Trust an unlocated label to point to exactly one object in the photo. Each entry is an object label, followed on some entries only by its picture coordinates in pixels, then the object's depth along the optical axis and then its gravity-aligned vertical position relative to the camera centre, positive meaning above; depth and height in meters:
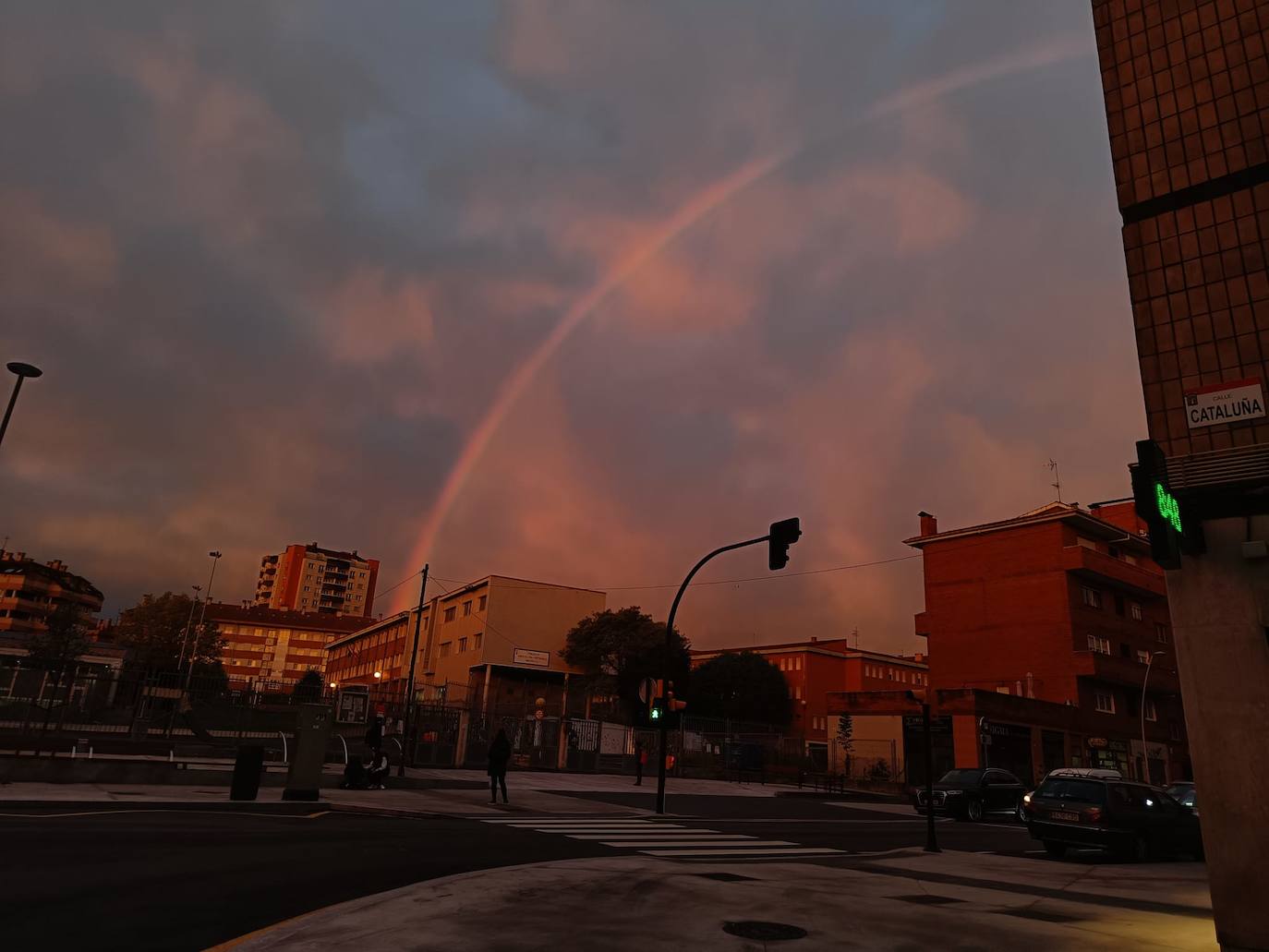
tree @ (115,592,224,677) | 73.69 +7.35
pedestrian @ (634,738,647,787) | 28.66 -0.59
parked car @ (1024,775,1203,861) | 14.82 -0.80
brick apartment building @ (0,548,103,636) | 99.88 +13.98
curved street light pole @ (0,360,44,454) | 18.91 +7.38
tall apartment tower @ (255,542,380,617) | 172.88 +28.80
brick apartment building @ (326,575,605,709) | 64.00 +7.67
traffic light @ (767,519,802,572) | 20.61 +5.02
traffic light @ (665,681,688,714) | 21.44 +1.12
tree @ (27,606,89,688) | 59.06 +5.02
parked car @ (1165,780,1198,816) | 18.90 -0.37
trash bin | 14.56 -0.86
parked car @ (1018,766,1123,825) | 17.57 -0.04
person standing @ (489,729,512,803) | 18.39 -0.49
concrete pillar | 6.99 +0.62
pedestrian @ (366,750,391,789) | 19.52 -0.94
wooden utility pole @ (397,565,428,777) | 25.76 -0.27
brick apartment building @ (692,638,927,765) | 83.94 +8.39
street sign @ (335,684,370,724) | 32.75 +0.85
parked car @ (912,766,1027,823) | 25.30 -0.89
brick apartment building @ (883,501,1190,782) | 45.69 +7.70
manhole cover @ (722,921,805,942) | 6.15 -1.29
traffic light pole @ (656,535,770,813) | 19.52 +0.59
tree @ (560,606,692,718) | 65.62 +7.01
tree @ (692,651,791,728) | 77.62 +5.43
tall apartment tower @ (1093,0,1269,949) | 7.25 +4.26
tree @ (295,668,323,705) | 26.42 +1.02
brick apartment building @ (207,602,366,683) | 137.62 +13.48
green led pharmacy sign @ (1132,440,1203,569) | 7.12 +2.24
